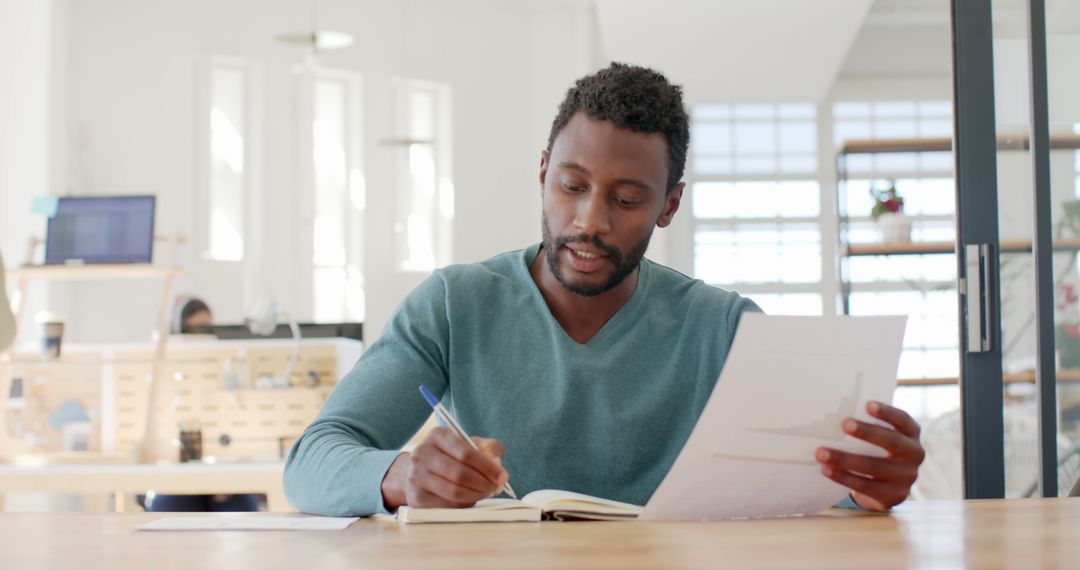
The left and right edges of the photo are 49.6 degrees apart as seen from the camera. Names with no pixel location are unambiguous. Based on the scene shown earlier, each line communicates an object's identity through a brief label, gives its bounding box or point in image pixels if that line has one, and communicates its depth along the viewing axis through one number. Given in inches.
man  52.4
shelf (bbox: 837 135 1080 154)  222.8
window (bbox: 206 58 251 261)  286.4
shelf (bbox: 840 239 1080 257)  215.2
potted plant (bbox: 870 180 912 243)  220.2
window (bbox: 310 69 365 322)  298.4
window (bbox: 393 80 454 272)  319.6
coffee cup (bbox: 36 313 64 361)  131.0
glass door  95.0
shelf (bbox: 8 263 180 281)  131.8
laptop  132.5
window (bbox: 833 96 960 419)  311.7
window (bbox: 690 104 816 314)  347.0
